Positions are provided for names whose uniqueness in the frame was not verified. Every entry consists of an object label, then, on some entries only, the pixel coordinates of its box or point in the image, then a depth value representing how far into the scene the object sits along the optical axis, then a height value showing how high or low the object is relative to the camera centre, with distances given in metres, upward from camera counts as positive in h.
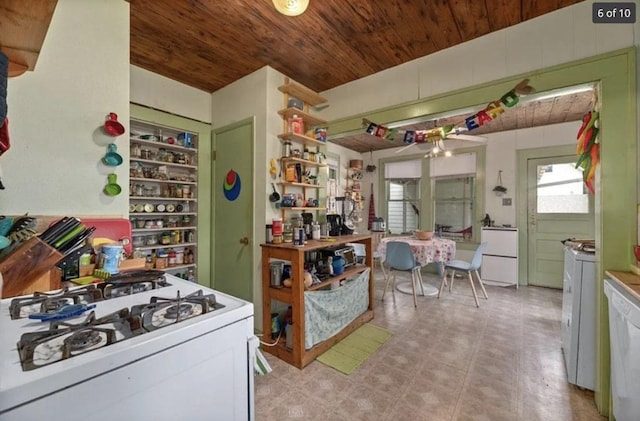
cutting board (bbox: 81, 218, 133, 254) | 1.51 -0.12
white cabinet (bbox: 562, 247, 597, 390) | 1.70 -0.75
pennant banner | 1.86 +0.78
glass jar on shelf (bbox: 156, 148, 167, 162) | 2.81 +0.58
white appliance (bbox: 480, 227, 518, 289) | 3.99 -0.74
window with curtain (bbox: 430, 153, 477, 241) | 4.62 +0.26
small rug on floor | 2.06 -1.20
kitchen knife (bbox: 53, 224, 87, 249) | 1.19 -0.12
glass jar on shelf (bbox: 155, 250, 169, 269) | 2.71 -0.52
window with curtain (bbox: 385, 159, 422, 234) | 5.22 +0.28
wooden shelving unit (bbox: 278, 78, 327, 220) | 2.53 +0.70
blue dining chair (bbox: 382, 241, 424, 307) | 3.24 -0.61
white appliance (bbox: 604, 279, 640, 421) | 1.09 -0.65
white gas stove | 0.54 -0.36
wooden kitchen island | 2.03 -0.72
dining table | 3.29 -0.54
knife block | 1.01 -0.24
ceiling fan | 2.84 +0.80
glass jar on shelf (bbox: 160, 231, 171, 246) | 2.80 -0.31
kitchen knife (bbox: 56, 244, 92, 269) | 1.22 -0.22
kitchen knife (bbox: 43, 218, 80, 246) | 1.17 -0.10
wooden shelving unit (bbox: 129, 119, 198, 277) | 2.64 +0.22
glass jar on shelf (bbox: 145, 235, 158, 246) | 2.78 -0.33
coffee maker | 2.86 -0.17
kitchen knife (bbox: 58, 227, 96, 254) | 1.21 -0.15
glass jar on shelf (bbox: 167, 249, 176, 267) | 2.82 -0.53
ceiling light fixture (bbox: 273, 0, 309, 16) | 1.44 +1.12
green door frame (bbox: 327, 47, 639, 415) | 1.54 +0.22
